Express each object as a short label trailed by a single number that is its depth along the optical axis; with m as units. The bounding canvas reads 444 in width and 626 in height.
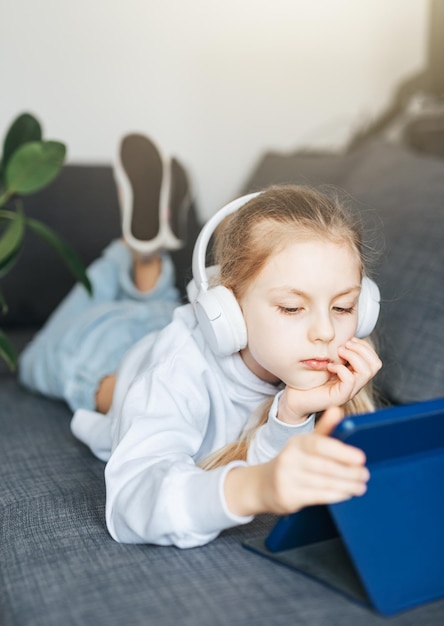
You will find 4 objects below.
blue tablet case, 0.73
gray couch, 0.77
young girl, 0.82
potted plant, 1.38
